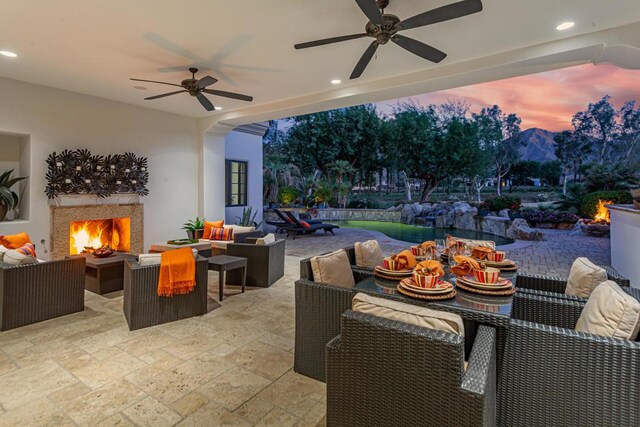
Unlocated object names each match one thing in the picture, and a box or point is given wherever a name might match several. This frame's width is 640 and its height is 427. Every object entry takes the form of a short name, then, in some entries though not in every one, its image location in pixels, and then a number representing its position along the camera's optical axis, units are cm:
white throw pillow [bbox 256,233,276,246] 496
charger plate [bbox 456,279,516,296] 211
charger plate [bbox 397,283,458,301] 202
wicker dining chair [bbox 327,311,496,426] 134
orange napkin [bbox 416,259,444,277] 237
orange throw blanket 339
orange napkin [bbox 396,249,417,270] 265
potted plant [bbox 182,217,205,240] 698
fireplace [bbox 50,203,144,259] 577
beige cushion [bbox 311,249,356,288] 264
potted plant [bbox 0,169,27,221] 513
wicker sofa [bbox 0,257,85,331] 326
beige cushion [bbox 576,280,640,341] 154
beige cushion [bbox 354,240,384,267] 341
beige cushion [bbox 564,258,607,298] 216
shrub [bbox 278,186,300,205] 1386
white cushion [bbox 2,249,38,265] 333
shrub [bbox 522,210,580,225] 1269
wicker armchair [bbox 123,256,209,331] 331
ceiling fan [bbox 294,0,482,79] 256
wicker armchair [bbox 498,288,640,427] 145
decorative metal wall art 567
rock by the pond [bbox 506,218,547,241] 949
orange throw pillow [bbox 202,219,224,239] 684
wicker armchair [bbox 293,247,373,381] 230
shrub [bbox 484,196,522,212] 1449
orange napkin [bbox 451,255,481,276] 240
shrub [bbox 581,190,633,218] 1173
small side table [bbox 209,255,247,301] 420
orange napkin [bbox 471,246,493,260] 298
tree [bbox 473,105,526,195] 1666
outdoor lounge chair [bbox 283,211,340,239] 998
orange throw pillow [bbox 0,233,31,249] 431
